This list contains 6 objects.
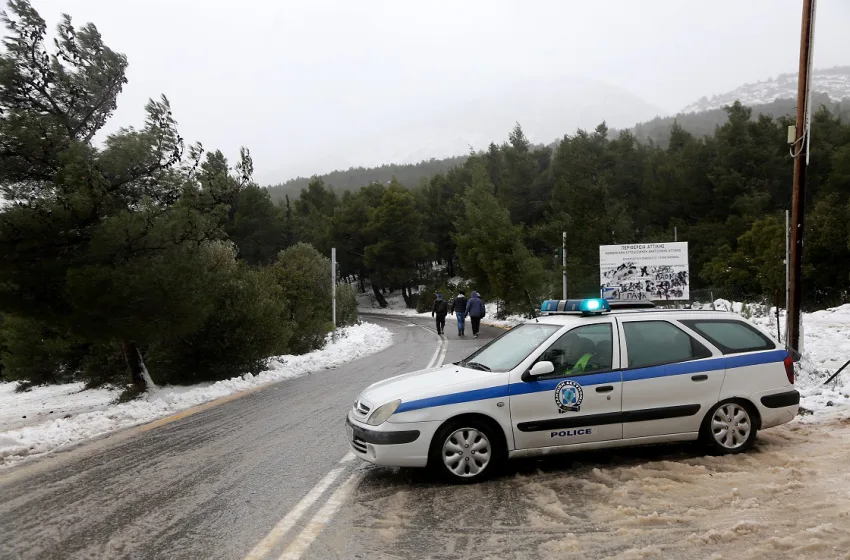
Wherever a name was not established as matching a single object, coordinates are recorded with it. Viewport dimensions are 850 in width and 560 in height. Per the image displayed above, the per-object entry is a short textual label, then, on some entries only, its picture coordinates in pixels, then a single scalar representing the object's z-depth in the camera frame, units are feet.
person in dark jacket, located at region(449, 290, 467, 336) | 91.15
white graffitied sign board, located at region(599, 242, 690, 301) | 67.10
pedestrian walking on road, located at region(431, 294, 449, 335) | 96.37
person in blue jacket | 88.12
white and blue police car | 19.36
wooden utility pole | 37.70
